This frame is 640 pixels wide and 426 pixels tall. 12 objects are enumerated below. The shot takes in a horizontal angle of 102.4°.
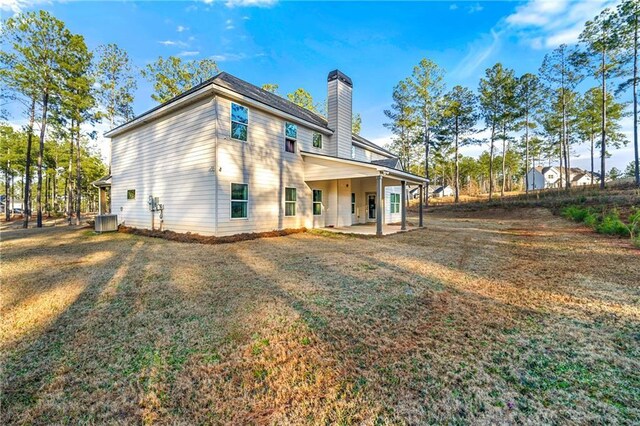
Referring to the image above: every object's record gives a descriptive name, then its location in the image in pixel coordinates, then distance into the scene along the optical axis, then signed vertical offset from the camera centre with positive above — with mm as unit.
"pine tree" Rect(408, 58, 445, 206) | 24344 +11613
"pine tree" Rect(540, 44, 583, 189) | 21250 +11642
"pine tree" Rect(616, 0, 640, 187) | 17078 +11598
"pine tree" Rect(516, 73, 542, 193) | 23453 +10470
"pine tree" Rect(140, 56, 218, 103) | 21484 +11982
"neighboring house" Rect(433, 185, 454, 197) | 58694 +4666
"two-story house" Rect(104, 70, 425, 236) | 9070 +1945
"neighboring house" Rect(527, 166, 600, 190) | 51406 +6843
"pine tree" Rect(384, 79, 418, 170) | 26188 +10129
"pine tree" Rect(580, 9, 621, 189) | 18109 +11931
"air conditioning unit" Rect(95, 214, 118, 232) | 11344 -424
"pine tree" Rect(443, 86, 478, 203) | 25641 +9708
